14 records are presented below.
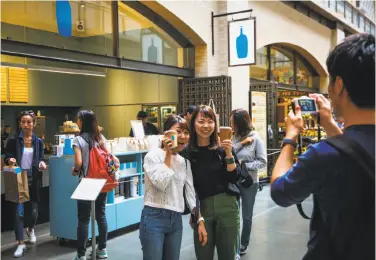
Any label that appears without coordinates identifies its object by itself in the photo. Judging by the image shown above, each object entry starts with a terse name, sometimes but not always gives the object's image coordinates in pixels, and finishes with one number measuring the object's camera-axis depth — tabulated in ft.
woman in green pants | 9.79
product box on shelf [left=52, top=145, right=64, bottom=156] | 17.65
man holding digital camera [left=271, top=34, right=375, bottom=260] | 4.12
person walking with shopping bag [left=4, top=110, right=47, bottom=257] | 16.29
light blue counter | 17.02
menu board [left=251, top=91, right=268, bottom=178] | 30.73
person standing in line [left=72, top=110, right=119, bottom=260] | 14.90
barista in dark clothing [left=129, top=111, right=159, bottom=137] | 26.78
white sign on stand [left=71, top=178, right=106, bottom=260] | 11.10
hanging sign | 26.04
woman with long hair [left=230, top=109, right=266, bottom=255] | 15.55
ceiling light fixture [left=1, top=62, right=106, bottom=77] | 21.94
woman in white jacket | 9.16
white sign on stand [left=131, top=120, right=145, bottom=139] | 21.07
